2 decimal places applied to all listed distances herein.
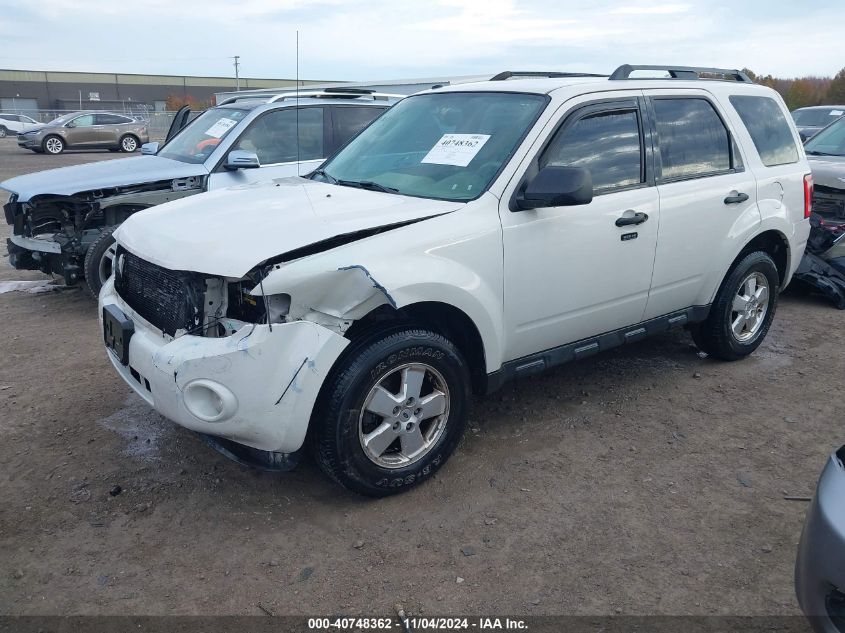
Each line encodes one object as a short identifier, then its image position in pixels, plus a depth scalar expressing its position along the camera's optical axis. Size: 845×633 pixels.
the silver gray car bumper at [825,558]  2.08
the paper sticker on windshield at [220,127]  7.05
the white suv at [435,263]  3.01
